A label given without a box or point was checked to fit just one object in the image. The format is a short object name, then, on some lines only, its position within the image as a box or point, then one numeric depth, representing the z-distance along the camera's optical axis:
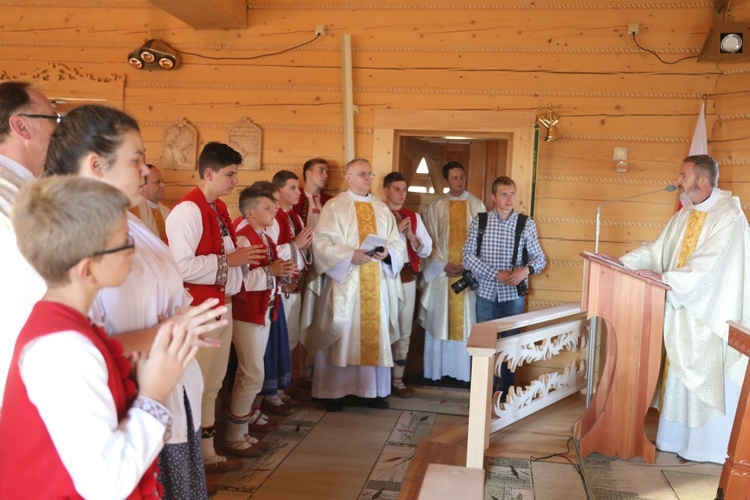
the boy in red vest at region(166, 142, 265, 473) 3.17
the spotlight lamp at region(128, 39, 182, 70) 5.61
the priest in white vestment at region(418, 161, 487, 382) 5.52
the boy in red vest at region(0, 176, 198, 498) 1.22
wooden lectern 3.77
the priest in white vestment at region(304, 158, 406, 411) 4.91
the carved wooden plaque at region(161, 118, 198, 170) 5.73
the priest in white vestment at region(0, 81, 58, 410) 1.56
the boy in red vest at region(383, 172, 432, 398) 5.29
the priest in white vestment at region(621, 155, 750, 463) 3.87
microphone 3.81
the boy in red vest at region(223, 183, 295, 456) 3.83
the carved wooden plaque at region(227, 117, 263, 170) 5.66
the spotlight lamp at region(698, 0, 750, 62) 4.79
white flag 4.98
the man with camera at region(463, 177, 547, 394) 5.05
